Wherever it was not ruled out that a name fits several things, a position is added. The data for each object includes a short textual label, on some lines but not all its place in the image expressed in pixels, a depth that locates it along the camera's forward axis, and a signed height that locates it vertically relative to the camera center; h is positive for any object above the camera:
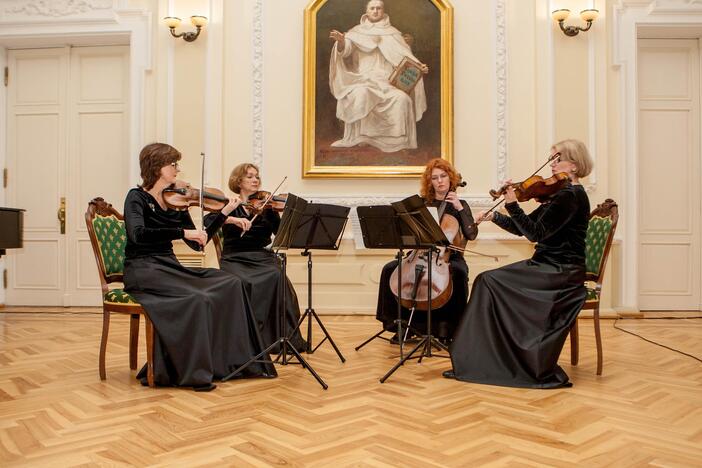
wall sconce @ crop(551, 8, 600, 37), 5.39 +2.08
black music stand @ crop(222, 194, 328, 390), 3.03 +0.01
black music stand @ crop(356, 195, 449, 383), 3.07 +0.04
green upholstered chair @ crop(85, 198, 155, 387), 3.12 -0.12
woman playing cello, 3.90 -0.22
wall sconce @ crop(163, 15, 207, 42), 5.51 +2.06
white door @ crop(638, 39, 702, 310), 5.90 +0.65
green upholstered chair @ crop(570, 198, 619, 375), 3.40 -0.08
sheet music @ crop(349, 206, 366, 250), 5.50 +0.05
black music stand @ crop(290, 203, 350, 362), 3.18 +0.05
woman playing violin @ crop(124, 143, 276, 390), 2.93 -0.32
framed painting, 5.58 +1.48
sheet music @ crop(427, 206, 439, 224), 3.62 +0.16
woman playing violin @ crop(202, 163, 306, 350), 3.73 -0.13
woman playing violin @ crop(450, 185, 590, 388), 3.02 -0.38
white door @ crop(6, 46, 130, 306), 6.13 +0.86
